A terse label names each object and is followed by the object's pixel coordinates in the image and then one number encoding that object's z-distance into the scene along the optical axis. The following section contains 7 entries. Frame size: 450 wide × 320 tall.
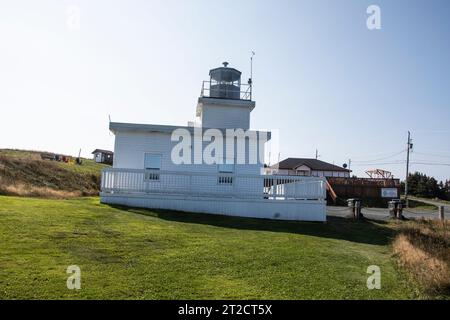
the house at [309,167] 63.99
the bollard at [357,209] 18.97
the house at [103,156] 75.69
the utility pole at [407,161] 45.01
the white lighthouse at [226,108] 22.47
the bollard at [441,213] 20.42
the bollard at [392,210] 21.06
